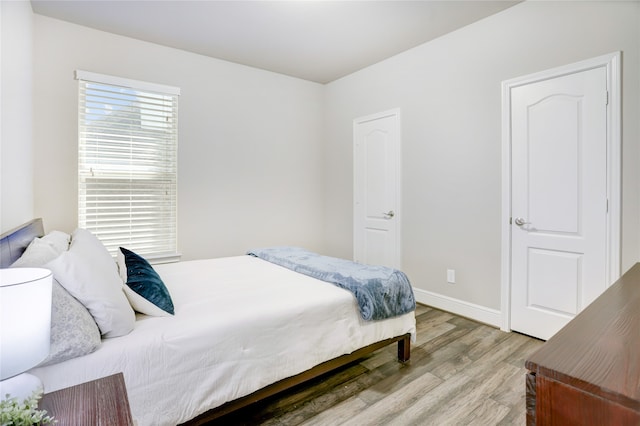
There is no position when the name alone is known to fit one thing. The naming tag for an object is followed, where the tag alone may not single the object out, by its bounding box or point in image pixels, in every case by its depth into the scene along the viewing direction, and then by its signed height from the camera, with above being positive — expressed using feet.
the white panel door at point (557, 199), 7.72 +0.33
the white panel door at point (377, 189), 12.34 +0.88
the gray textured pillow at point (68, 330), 3.89 -1.44
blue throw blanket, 6.66 -1.50
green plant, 2.12 -1.33
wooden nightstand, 2.74 -1.72
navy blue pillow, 5.47 -1.24
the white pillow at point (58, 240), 6.01 -0.59
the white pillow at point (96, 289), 4.33 -1.08
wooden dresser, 1.92 -1.02
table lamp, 2.44 -0.90
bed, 4.37 -2.02
